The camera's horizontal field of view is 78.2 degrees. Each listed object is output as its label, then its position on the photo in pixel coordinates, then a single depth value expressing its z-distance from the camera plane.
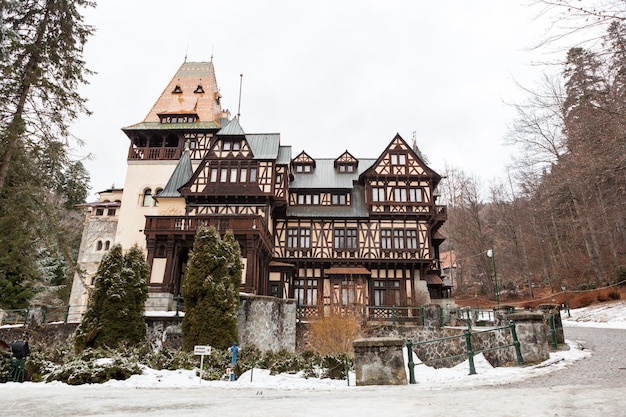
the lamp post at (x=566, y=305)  24.78
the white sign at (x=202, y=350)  10.30
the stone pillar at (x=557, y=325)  12.31
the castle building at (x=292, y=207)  26.08
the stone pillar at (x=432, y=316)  19.00
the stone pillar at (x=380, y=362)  8.68
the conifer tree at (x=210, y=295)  14.70
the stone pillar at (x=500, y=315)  14.82
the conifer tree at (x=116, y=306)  14.12
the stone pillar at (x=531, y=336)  9.59
